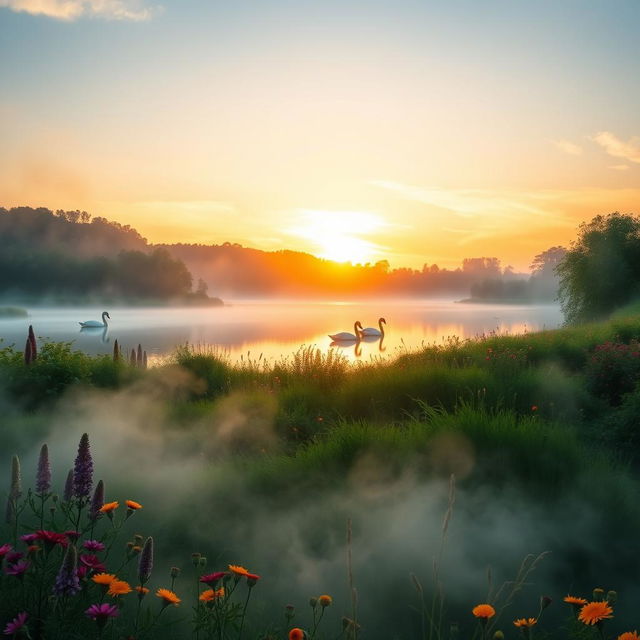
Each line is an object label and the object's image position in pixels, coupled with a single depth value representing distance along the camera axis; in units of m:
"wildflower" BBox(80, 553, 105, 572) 2.93
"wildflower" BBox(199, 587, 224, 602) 3.03
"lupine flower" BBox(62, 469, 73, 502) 3.82
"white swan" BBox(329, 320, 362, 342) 37.53
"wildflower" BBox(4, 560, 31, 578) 2.83
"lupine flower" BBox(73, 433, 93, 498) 3.49
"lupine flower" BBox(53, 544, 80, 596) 2.63
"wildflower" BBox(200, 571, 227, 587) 2.90
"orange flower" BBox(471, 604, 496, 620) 2.77
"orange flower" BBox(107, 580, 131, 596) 2.83
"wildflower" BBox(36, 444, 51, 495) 3.86
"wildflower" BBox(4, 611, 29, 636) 2.63
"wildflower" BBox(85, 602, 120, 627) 2.62
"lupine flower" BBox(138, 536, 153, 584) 2.95
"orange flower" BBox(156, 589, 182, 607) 2.82
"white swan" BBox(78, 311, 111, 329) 44.62
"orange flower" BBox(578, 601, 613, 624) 2.80
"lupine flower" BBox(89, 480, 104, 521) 3.59
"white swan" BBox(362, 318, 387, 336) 40.59
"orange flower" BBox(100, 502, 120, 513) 3.65
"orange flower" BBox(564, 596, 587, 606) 2.93
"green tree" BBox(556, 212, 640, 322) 36.56
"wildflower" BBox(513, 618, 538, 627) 2.86
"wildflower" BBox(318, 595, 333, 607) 3.01
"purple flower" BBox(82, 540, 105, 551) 3.08
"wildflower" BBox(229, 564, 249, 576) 2.86
